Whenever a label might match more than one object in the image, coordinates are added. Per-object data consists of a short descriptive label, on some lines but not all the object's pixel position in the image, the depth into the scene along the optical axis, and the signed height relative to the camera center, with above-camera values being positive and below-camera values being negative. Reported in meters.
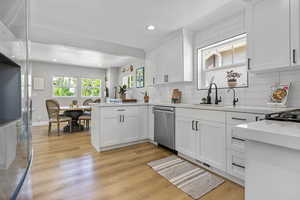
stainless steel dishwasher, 2.70 -0.55
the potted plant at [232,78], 2.24 +0.33
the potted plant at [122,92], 3.75 +0.15
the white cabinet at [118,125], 2.84 -0.57
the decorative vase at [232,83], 2.24 +0.23
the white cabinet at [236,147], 1.65 -0.59
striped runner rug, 1.67 -1.04
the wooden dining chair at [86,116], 4.44 -0.56
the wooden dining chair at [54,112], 4.05 -0.39
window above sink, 2.32 +0.63
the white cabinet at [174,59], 2.92 +0.86
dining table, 4.28 -0.48
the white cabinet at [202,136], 1.90 -0.56
